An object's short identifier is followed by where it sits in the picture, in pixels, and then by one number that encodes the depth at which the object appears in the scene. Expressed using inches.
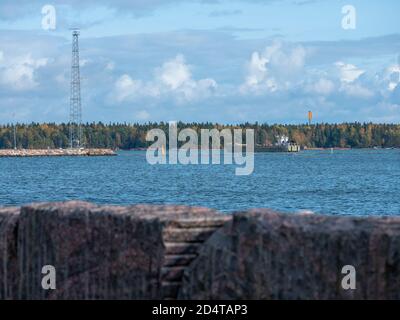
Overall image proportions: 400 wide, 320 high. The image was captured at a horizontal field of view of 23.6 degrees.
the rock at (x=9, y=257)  299.7
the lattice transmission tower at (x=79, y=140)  5689.5
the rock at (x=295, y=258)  231.8
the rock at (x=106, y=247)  260.8
